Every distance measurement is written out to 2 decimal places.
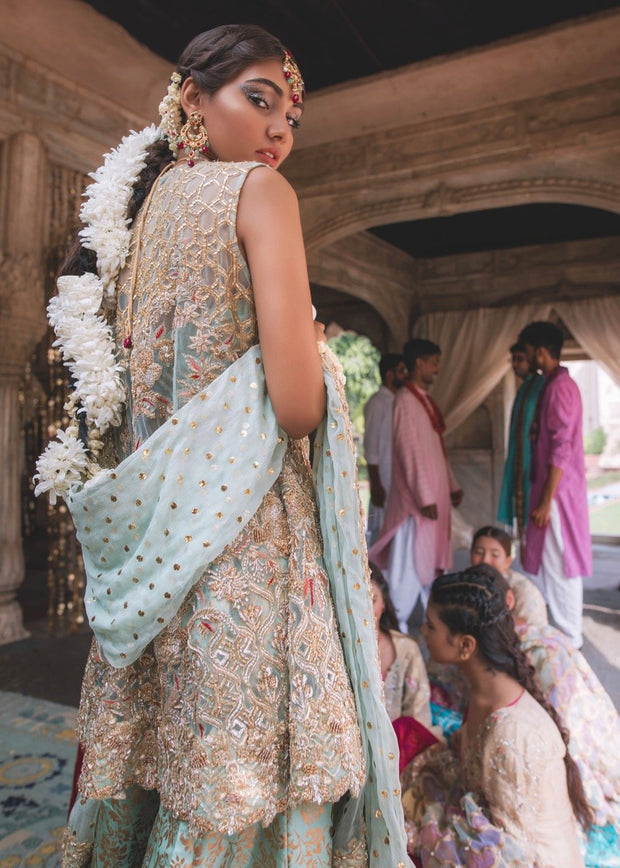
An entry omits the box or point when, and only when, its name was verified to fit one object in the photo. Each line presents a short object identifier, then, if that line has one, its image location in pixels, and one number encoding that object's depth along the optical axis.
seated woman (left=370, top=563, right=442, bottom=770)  2.46
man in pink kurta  4.33
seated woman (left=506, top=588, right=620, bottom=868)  1.84
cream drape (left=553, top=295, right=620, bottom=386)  7.48
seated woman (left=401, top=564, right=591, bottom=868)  1.59
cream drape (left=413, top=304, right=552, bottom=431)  8.00
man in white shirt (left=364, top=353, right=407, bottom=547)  5.41
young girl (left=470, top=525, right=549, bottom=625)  2.71
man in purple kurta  4.03
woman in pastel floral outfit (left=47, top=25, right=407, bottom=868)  0.91
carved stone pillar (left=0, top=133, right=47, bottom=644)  3.78
